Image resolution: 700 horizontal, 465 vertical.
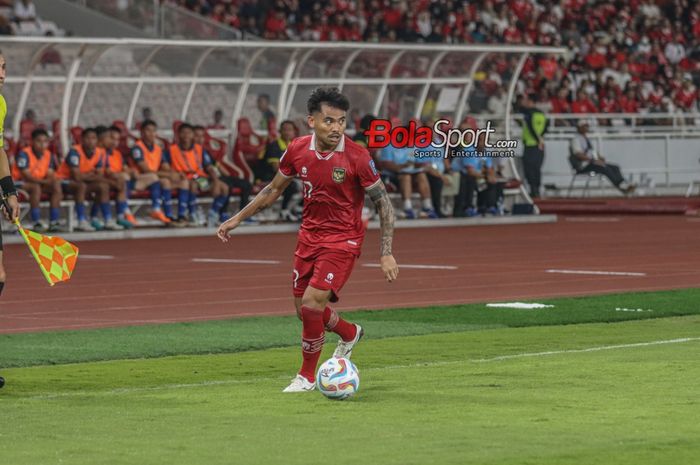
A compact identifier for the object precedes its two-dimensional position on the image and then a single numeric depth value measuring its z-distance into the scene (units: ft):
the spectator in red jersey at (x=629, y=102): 143.54
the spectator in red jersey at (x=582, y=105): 137.08
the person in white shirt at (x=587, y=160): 125.39
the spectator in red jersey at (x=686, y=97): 149.59
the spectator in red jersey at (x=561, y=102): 136.15
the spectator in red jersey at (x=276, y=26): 134.51
